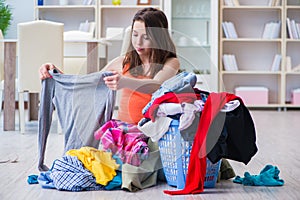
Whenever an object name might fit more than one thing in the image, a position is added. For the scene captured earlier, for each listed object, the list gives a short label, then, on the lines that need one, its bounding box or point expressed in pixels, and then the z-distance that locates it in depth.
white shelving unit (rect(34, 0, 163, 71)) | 8.84
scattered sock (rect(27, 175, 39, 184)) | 3.23
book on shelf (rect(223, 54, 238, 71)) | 8.73
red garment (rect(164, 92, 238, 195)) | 2.93
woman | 3.21
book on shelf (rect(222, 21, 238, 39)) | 8.67
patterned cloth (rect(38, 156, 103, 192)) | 3.04
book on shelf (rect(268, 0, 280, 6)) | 8.61
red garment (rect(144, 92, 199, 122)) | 2.99
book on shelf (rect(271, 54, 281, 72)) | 8.71
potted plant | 8.48
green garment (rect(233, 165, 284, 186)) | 3.21
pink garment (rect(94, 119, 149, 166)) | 3.11
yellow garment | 3.05
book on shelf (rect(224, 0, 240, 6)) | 8.64
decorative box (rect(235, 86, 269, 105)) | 8.62
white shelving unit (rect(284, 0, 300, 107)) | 8.94
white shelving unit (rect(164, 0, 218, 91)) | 8.48
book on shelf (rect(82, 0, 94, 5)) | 8.65
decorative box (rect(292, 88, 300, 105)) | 8.63
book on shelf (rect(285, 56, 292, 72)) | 8.69
